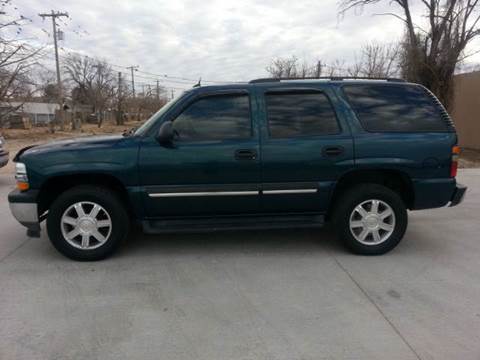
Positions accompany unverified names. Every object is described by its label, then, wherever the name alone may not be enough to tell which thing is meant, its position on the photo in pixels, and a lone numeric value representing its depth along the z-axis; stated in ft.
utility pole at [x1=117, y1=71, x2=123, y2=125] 182.91
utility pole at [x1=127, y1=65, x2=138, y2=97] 235.97
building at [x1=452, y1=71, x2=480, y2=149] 46.83
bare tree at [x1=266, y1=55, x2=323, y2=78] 124.59
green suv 13.10
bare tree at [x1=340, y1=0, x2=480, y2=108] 42.01
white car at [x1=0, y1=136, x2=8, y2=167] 27.67
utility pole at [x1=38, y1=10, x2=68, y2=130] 114.52
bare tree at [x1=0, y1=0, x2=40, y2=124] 51.42
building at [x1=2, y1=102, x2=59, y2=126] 171.51
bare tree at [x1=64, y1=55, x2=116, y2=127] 193.67
